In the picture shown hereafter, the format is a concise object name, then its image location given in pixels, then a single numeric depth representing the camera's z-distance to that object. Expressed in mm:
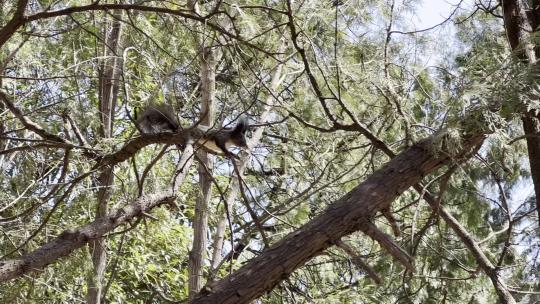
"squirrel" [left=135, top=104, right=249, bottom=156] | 6148
